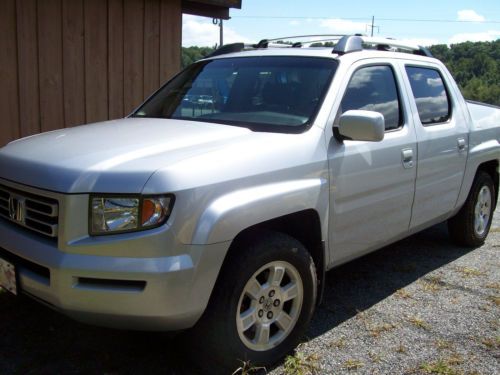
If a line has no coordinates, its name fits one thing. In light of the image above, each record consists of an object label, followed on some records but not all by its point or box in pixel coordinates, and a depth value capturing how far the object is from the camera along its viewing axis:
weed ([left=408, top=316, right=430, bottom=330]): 3.67
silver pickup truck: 2.49
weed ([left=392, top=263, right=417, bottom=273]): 4.82
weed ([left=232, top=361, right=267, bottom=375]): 2.86
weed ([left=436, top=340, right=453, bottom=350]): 3.39
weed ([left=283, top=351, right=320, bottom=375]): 3.03
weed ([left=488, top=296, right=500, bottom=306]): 4.15
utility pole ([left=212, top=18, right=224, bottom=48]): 32.76
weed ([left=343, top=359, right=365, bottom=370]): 3.11
